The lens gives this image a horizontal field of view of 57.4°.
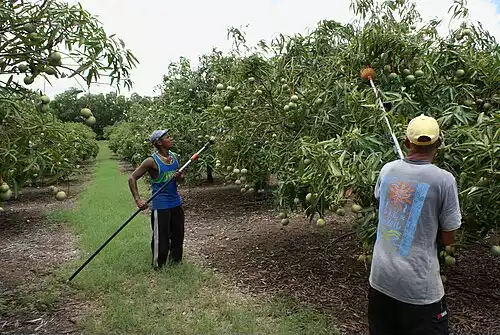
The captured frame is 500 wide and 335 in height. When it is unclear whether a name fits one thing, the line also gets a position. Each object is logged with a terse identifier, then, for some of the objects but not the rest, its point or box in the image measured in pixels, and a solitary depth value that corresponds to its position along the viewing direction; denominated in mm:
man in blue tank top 4895
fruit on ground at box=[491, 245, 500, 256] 2991
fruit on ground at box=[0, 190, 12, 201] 3287
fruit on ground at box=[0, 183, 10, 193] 3264
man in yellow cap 2141
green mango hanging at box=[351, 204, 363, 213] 3068
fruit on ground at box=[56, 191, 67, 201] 3695
